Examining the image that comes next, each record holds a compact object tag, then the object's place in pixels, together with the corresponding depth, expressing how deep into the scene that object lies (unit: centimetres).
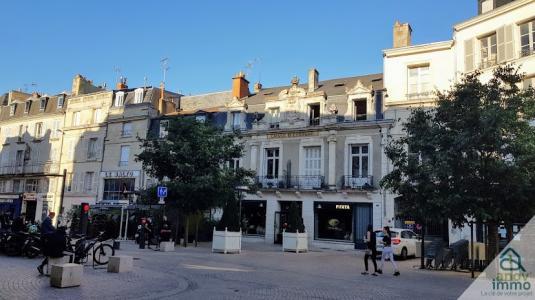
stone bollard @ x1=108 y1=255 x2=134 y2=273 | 1128
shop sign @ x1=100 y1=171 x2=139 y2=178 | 3467
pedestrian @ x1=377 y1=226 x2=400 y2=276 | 1390
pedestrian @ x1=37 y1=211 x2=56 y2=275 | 1014
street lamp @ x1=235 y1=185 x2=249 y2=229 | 2336
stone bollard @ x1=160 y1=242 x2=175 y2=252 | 1919
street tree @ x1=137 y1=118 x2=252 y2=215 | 2130
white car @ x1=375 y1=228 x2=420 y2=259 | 1878
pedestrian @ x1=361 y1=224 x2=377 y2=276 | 1343
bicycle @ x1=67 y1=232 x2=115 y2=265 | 1201
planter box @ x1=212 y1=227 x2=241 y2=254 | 1911
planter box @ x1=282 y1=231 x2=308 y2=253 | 2102
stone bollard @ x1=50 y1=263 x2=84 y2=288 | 873
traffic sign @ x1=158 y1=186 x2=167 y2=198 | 1934
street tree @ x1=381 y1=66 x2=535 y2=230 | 1249
